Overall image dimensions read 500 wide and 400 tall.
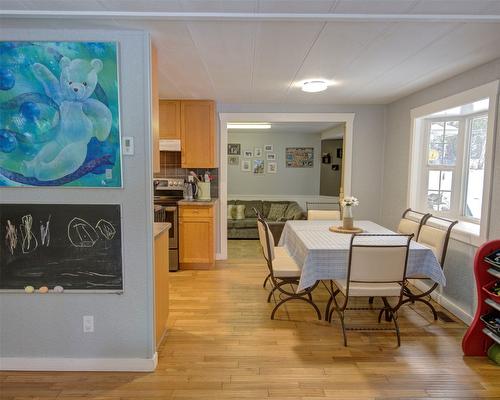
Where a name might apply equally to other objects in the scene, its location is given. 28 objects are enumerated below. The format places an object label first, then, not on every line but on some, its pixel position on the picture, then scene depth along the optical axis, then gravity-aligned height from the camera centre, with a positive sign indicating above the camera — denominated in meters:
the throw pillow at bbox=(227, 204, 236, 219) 6.90 -0.88
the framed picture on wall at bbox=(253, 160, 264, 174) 7.73 +0.07
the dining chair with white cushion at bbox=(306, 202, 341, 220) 4.24 -0.58
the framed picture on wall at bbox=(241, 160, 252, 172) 7.72 +0.09
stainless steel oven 4.30 -0.66
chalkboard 2.18 -0.53
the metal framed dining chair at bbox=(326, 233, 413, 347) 2.47 -0.77
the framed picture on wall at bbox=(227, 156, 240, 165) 7.71 +0.20
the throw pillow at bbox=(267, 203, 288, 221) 6.99 -0.89
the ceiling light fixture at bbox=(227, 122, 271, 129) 6.52 +0.86
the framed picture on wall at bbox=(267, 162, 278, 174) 7.74 +0.05
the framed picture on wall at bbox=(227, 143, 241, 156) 7.65 +0.45
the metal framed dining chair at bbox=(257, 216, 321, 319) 3.07 -0.93
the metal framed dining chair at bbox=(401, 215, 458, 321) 2.90 -0.62
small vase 3.40 -0.49
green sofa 6.29 -1.03
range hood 4.60 +0.33
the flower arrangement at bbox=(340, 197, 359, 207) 3.34 -0.32
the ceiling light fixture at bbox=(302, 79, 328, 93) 3.31 +0.85
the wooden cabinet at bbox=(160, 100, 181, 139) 4.55 +0.68
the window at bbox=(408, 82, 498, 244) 2.80 +0.16
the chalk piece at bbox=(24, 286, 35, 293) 2.21 -0.82
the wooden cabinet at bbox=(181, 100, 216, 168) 4.57 +0.48
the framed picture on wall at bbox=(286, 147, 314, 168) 7.74 +0.29
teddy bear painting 2.09 +0.33
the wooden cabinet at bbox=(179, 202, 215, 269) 4.44 -0.91
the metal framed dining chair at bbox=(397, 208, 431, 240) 3.31 -0.55
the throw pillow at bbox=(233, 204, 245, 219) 6.88 -0.90
